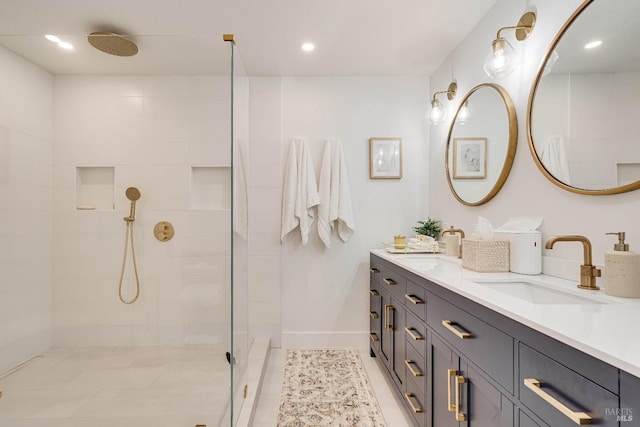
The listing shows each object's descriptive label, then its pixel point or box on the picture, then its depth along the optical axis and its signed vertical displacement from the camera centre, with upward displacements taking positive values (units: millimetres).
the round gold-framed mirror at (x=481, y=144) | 1907 +443
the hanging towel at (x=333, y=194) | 2979 +165
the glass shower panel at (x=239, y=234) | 1794 -128
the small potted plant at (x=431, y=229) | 2879 -131
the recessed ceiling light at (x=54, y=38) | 1731 +870
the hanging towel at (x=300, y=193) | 2963 +168
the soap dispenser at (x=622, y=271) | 1119 -187
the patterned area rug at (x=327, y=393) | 1956 -1187
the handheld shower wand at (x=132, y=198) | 1830 +69
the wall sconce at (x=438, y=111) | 2648 +812
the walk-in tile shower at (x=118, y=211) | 1776 -4
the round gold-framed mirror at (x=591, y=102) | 1198 +449
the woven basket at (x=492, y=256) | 1713 -210
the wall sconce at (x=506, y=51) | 1718 +835
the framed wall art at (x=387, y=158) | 3117 +502
